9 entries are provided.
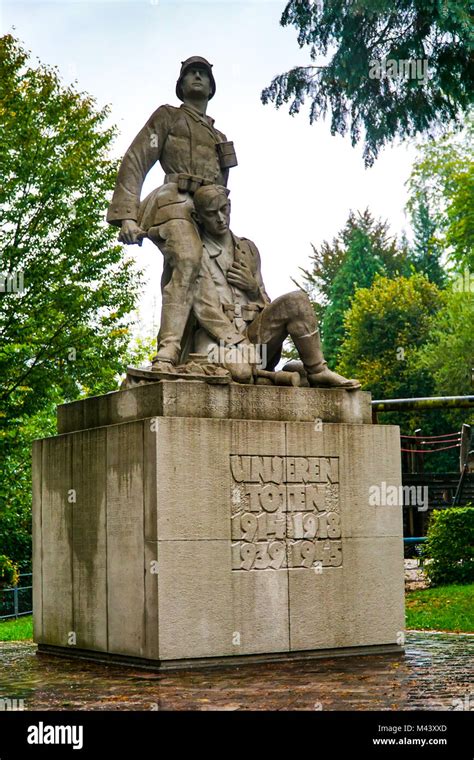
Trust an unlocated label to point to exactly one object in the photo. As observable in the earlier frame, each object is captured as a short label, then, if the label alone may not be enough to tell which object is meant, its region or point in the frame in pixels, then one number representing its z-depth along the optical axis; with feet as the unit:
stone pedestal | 32.68
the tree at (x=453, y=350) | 169.37
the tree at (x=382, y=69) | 53.42
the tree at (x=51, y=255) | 74.74
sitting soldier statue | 37.24
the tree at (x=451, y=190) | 139.33
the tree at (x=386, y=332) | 182.60
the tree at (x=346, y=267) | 209.56
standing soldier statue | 36.88
